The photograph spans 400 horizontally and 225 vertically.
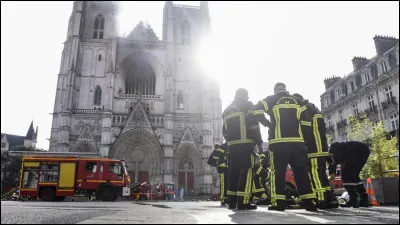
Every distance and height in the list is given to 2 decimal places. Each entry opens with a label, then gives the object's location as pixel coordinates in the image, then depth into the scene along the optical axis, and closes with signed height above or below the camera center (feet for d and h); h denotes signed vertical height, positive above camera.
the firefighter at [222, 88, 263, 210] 19.08 +2.65
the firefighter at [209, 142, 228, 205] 29.96 +2.10
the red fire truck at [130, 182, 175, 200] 65.98 -1.00
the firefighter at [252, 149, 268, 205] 20.38 +0.50
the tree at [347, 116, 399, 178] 67.21 +7.86
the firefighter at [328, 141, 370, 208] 20.81 +1.56
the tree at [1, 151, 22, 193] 149.21 +8.50
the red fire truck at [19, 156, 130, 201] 49.67 +1.74
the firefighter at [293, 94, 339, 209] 18.78 +2.31
